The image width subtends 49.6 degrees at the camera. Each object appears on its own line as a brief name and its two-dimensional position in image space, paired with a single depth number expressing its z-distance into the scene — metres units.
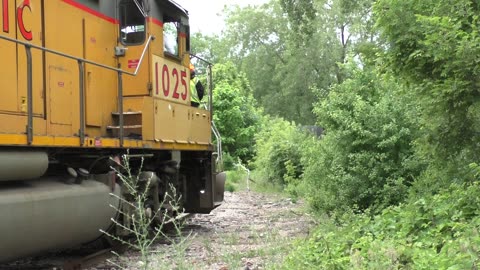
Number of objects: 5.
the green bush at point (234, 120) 26.73
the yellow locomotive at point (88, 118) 5.09
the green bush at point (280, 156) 17.83
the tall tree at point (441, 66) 5.40
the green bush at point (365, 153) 8.28
